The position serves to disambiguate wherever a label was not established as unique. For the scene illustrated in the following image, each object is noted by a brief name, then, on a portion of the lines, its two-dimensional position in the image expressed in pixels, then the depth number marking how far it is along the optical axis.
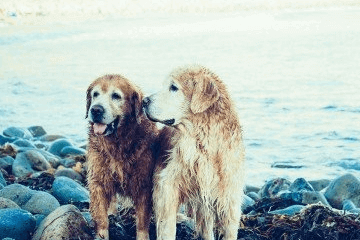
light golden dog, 5.21
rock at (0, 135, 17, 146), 12.13
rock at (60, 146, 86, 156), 11.02
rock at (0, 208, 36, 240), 5.46
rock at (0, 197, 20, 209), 6.04
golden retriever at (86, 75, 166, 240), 5.43
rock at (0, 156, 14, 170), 9.49
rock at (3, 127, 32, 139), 12.90
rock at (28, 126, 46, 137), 13.27
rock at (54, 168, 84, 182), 8.83
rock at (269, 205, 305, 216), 7.09
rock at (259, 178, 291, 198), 8.81
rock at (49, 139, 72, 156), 11.33
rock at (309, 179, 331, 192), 9.35
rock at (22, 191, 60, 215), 6.39
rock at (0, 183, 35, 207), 6.54
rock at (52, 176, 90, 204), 7.19
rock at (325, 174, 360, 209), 8.27
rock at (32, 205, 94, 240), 5.34
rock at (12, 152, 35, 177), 9.16
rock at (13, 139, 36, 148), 11.80
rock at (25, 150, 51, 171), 9.58
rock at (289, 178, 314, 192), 8.71
